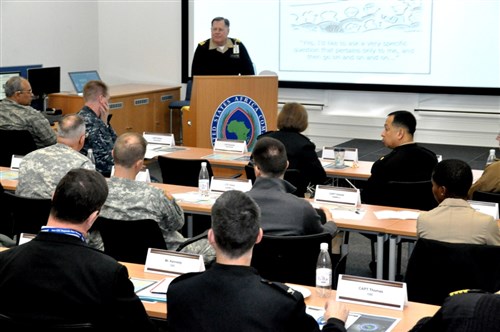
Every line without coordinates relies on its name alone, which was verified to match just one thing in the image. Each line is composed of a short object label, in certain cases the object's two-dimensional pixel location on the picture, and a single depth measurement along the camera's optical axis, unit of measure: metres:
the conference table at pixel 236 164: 6.72
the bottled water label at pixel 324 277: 3.55
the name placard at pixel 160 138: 8.12
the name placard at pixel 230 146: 7.68
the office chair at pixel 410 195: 5.71
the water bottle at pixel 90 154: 6.74
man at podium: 9.59
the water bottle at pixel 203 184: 5.87
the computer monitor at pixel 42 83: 10.06
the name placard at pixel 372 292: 3.34
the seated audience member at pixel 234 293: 2.54
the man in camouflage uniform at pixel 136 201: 4.50
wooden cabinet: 11.01
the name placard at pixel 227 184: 5.64
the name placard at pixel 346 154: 7.14
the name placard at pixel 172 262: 3.71
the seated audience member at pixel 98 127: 6.92
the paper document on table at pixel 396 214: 5.16
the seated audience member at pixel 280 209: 4.19
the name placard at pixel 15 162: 6.66
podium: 8.45
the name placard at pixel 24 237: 3.92
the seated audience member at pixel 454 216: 4.01
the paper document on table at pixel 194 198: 5.66
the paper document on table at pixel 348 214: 5.15
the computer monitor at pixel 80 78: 11.43
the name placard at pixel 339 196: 5.48
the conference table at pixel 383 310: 3.21
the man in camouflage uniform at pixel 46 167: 5.37
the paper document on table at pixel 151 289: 3.46
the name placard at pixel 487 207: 4.89
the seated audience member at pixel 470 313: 2.10
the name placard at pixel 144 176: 5.98
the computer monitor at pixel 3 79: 9.57
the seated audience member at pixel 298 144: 6.48
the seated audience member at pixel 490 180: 5.51
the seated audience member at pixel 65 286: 2.80
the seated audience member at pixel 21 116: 8.02
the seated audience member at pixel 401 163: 6.00
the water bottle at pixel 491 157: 6.39
